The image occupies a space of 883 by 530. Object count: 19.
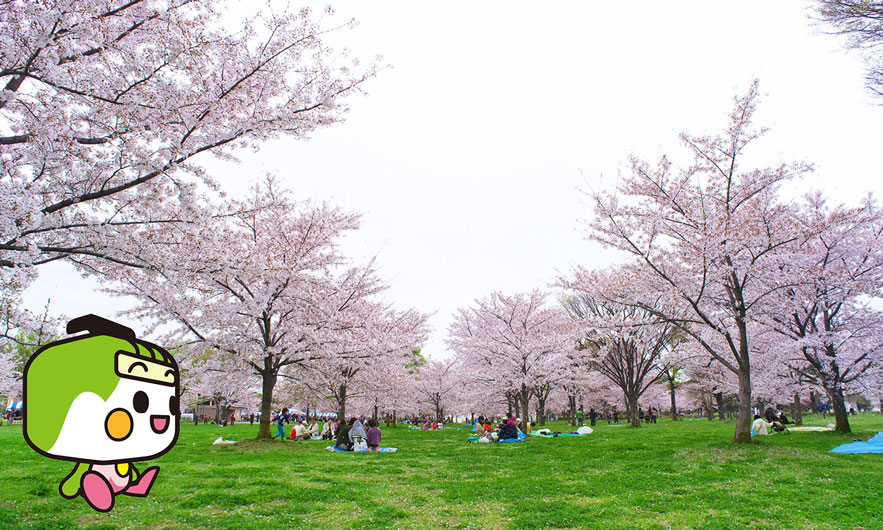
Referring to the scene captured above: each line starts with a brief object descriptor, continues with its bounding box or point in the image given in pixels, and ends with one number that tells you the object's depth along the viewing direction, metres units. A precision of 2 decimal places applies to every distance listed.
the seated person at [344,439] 14.11
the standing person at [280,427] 16.81
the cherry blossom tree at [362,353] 14.99
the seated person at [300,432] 18.97
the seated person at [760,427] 16.23
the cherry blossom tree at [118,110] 4.84
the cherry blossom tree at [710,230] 11.98
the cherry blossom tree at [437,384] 43.31
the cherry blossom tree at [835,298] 13.38
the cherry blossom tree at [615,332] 14.04
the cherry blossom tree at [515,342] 21.81
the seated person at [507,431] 17.05
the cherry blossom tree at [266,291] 7.11
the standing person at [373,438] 13.84
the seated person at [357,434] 14.16
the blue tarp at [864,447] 10.59
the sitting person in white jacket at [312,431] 19.76
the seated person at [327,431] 20.21
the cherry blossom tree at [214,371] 14.45
